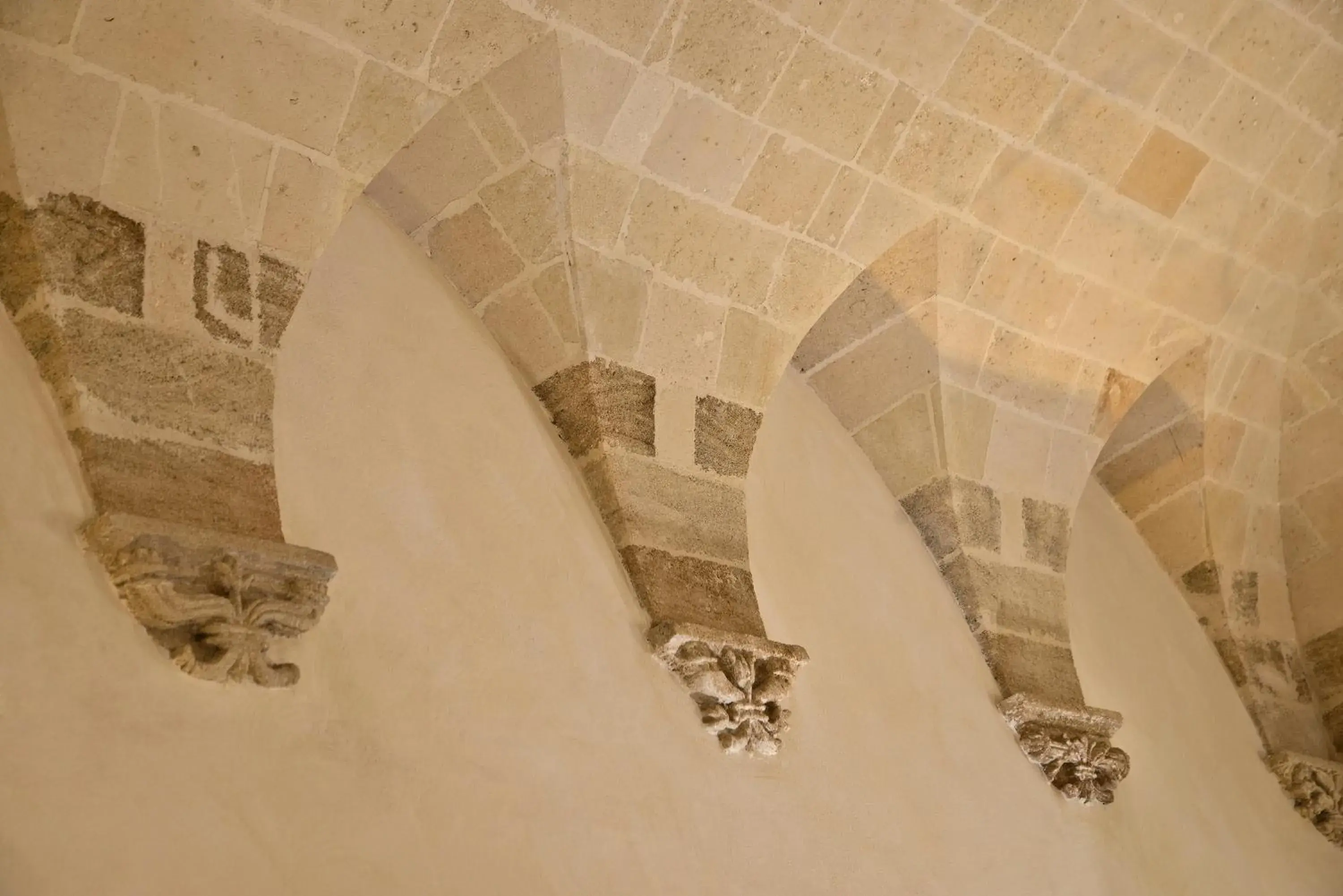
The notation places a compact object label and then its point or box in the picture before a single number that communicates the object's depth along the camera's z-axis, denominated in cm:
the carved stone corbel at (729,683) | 332
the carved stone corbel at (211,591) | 255
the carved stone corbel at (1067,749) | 410
